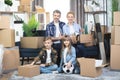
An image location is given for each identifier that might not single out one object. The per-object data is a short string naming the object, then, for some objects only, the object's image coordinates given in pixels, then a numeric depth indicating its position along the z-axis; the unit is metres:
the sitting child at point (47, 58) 3.63
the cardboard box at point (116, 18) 3.80
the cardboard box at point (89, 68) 3.33
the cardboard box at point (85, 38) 4.11
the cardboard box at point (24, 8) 5.50
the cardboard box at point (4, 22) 3.72
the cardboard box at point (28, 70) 3.38
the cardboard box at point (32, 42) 4.11
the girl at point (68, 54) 3.61
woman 3.99
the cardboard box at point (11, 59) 3.72
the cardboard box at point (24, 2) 5.51
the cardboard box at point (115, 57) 3.79
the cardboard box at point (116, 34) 3.82
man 3.93
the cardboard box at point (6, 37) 3.78
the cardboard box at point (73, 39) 3.96
